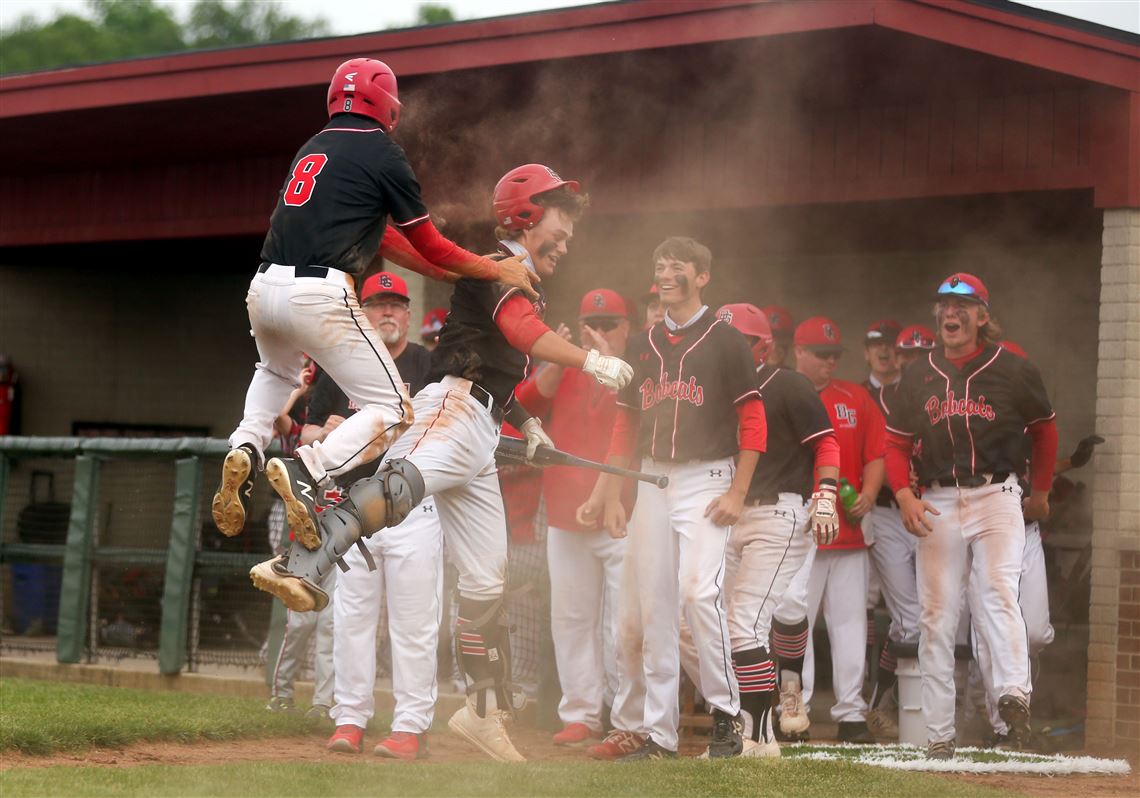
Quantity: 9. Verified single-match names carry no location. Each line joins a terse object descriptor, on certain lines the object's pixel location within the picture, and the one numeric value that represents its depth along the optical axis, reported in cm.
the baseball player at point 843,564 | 1755
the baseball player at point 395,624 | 1477
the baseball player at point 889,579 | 1864
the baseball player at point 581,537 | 1628
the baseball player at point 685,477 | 1370
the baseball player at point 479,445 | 1130
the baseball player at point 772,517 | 1425
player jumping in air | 1101
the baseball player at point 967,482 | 1555
